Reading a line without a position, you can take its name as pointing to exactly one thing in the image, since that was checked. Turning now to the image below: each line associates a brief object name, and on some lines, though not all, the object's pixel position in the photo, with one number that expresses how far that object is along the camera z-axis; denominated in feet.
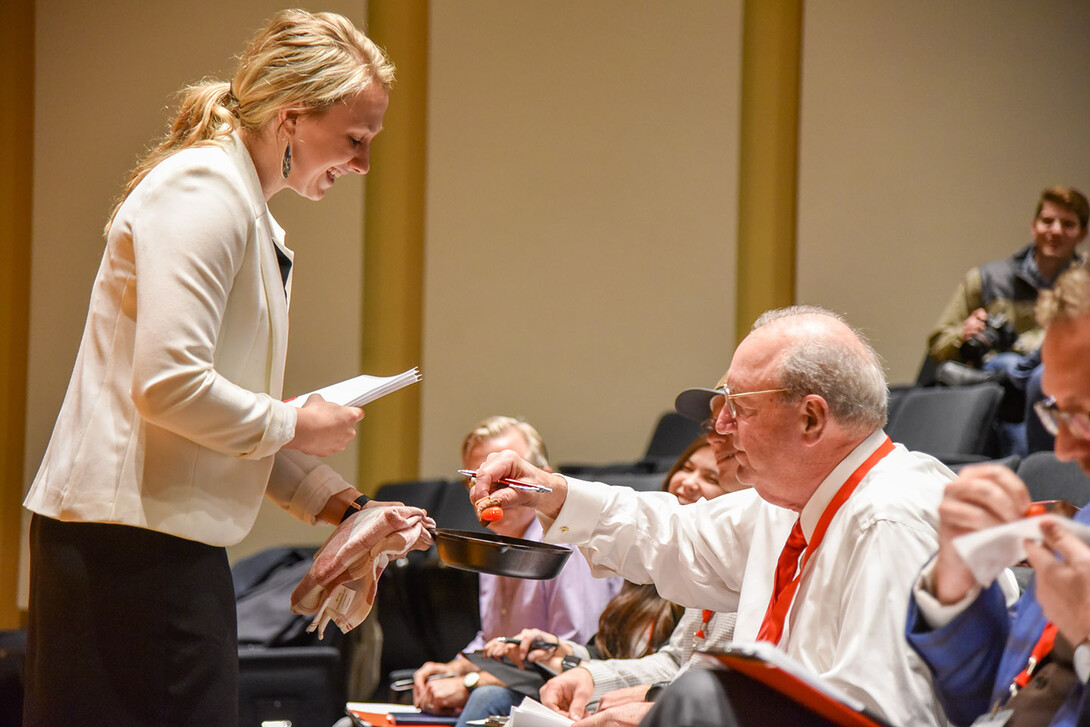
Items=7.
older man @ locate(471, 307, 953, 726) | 10.53
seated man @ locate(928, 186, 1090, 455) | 18.09
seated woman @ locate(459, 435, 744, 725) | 13.66
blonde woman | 10.47
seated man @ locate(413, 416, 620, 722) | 13.98
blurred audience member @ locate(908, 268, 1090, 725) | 9.81
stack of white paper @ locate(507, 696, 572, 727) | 11.83
